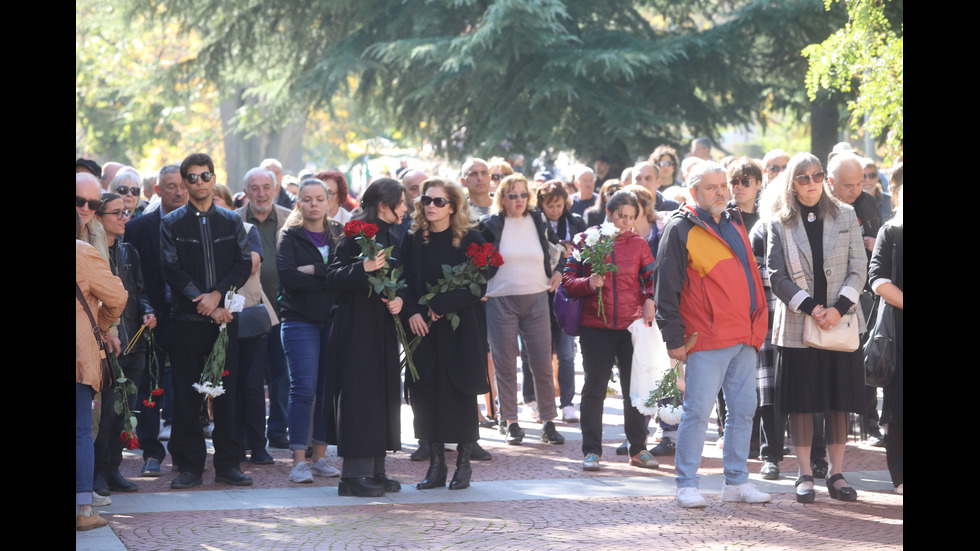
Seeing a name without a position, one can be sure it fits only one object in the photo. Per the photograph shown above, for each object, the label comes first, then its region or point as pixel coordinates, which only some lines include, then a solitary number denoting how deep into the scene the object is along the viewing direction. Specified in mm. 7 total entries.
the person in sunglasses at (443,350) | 16031
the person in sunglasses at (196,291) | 16312
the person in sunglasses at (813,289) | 15070
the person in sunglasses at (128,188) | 19391
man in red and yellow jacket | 14687
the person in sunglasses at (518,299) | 19766
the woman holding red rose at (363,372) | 15711
